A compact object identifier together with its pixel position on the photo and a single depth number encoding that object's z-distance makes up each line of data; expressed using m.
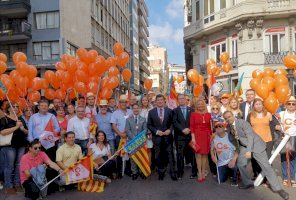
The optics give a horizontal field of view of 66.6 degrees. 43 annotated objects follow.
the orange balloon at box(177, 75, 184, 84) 11.68
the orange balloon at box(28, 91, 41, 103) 7.17
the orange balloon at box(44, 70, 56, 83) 7.63
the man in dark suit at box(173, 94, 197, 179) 5.28
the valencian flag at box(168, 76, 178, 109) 7.33
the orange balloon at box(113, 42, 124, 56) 7.84
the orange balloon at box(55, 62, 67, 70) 7.53
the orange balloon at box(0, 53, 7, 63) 6.90
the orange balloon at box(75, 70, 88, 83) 6.92
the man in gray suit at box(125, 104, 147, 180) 5.43
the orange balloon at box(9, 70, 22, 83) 6.82
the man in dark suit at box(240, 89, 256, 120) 5.46
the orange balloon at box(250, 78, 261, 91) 5.61
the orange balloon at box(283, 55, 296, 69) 5.67
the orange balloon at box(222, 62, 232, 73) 9.80
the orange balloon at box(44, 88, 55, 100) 7.80
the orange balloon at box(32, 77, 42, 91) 7.22
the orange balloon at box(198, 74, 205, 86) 8.55
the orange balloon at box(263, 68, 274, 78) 6.61
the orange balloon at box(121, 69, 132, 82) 8.22
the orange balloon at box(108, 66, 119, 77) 7.45
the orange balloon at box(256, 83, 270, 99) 5.31
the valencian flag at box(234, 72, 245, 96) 8.10
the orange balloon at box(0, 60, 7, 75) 6.60
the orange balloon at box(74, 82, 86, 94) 6.84
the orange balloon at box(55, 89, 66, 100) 7.54
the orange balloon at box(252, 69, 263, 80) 7.14
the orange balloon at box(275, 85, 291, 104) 5.12
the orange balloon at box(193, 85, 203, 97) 8.54
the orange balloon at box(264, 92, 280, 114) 4.91
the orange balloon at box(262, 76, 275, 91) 5.37
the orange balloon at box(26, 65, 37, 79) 6.91
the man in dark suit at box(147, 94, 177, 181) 5.29
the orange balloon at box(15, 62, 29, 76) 6.86
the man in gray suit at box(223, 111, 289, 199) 4.39
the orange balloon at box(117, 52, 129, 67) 7.82
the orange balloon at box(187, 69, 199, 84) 8.45
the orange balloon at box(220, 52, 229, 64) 9.86
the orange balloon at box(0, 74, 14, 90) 6.10
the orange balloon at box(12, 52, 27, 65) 7.40
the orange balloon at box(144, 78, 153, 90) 9.74
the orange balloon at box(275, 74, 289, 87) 5.34
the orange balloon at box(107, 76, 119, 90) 7.09
